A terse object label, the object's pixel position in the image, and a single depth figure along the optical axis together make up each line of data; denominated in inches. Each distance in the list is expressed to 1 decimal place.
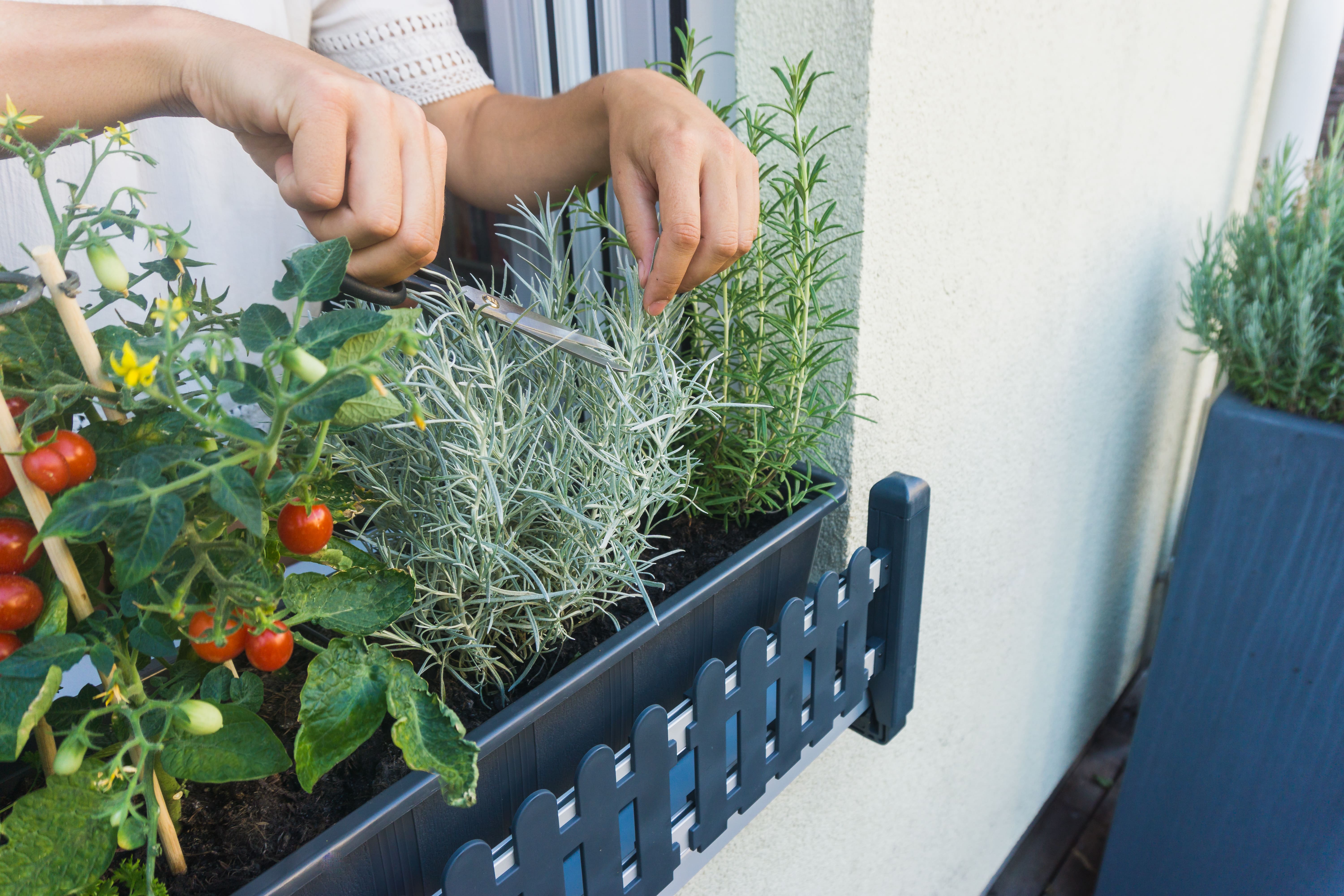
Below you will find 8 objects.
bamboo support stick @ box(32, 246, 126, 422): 10.1
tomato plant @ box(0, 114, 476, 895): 9.7
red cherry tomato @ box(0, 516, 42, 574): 10.5
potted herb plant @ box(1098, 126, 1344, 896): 44.4
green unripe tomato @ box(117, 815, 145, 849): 10.3
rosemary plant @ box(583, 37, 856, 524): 22.3
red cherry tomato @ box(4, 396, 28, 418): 11.5
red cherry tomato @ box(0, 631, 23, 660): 10.4
